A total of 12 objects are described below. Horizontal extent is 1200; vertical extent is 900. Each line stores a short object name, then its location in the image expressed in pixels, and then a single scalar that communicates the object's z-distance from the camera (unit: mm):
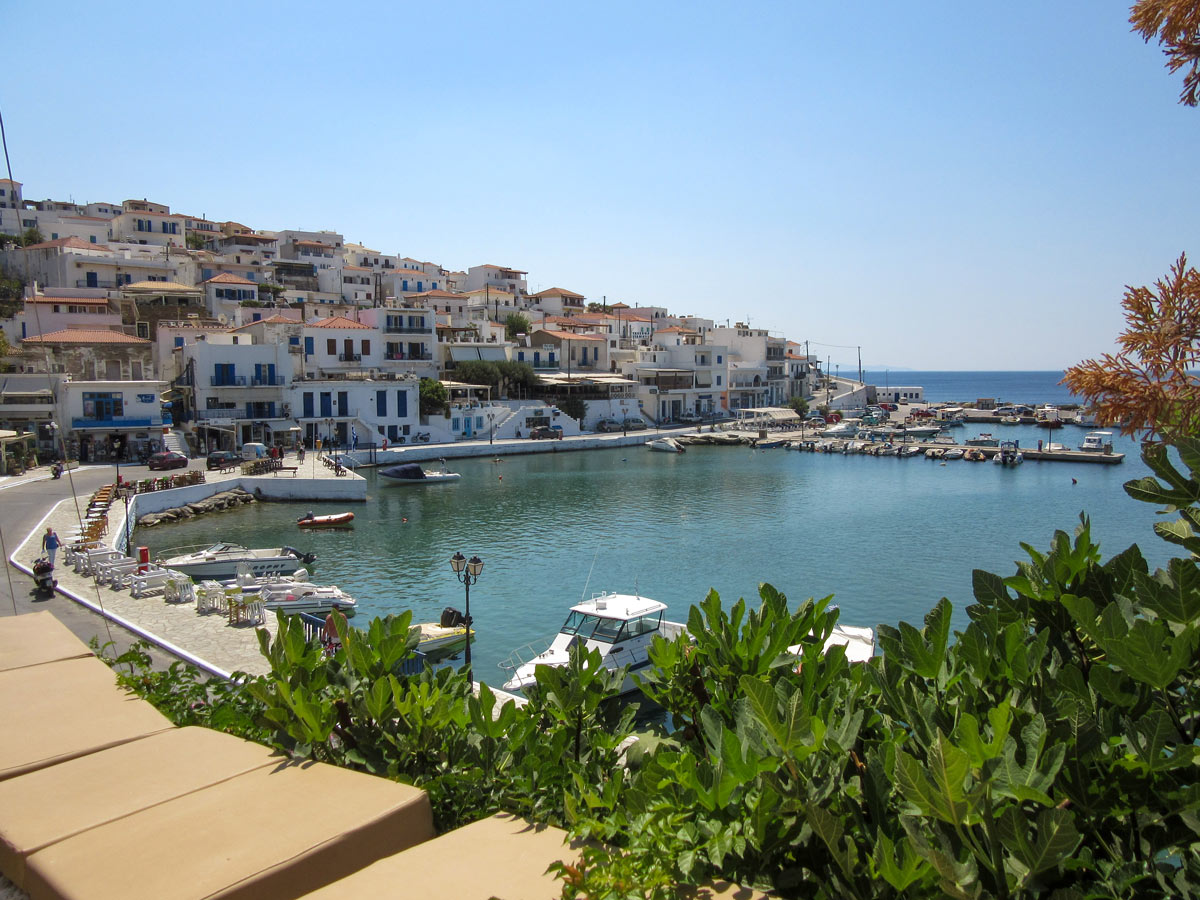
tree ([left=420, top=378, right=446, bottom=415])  52969
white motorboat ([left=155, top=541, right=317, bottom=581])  23109
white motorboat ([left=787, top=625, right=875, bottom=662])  14805
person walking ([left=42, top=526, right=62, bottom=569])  20484
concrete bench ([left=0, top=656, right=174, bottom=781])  3631
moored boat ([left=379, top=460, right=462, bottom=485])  42031
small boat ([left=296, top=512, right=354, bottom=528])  30938
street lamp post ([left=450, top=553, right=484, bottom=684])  14805
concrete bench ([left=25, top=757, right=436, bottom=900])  2582
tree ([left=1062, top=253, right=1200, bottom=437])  4000
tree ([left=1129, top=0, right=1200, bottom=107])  4039
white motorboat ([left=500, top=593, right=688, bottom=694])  14797
